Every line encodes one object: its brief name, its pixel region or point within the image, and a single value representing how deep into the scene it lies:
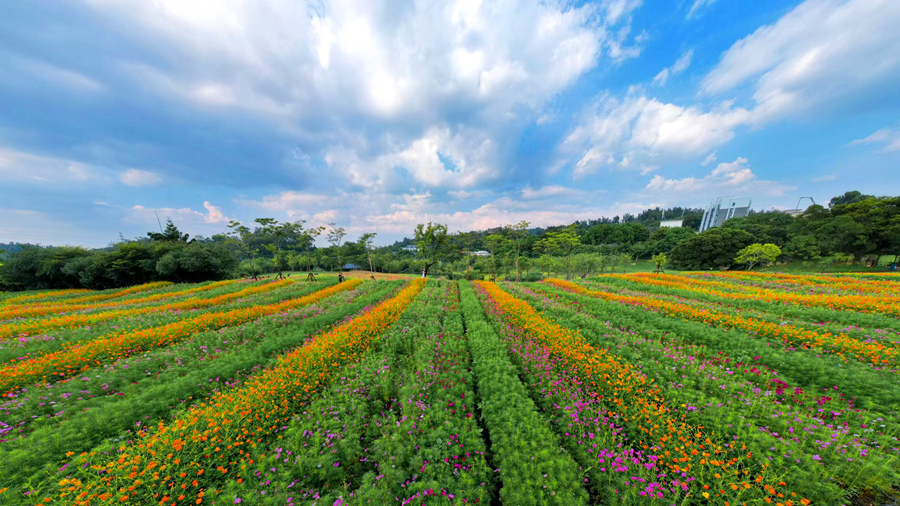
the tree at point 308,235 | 37.41
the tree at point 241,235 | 36.28
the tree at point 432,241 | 36.34
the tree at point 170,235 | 39.98
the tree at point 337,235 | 41.62
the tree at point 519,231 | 35.09
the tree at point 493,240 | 37.06
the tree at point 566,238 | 36.78
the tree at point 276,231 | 34.75
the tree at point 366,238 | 44.65
